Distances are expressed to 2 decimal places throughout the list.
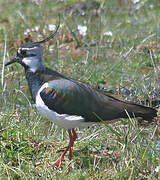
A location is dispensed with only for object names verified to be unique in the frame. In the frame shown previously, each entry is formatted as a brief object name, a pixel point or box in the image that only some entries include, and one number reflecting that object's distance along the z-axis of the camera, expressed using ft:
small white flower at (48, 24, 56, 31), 51.03
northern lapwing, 30.25
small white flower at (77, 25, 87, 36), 48.62
